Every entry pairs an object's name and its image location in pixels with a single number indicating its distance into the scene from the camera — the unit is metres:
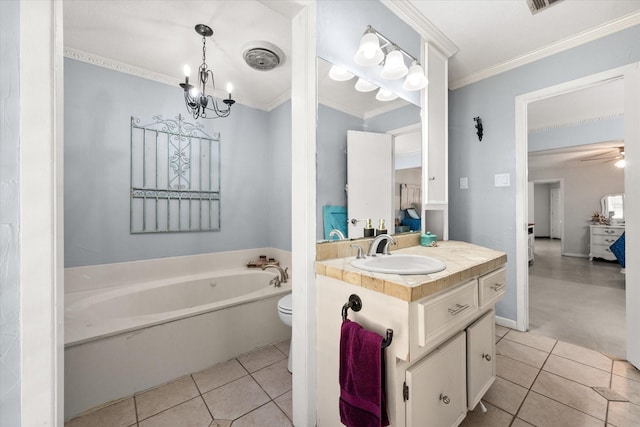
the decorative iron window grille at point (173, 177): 2.34
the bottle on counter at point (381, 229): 1.62
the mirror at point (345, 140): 1.34
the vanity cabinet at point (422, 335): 0.90
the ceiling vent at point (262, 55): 2.03
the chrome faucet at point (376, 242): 1.38
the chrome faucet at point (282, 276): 2.39
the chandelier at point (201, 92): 1.83
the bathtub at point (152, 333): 1.42
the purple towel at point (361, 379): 0.89
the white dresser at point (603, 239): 5.16
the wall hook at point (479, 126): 2.47
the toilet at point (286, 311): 1.76
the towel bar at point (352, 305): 1.02
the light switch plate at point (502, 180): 2.32
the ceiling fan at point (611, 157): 4.78
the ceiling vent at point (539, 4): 1.64
